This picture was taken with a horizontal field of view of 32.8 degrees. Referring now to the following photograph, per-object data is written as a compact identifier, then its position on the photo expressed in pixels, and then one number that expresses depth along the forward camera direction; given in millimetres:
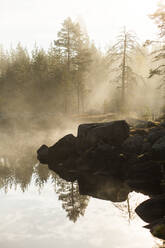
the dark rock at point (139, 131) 18167
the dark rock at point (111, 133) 17516
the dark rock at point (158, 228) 7566
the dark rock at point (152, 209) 8798
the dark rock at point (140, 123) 19453
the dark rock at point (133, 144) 16656
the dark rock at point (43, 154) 19078
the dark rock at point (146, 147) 16000
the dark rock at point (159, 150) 15266
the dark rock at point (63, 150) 18875
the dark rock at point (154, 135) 16516
